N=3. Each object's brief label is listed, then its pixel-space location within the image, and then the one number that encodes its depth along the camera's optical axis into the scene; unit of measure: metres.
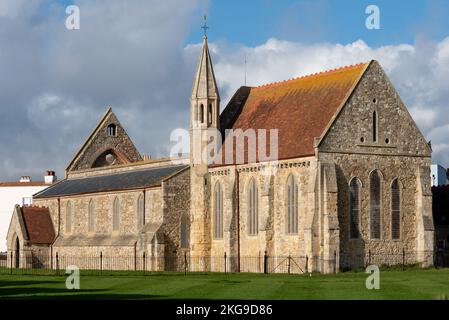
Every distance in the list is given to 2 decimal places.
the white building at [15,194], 122.19
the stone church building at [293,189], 66.50
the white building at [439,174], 110.69
